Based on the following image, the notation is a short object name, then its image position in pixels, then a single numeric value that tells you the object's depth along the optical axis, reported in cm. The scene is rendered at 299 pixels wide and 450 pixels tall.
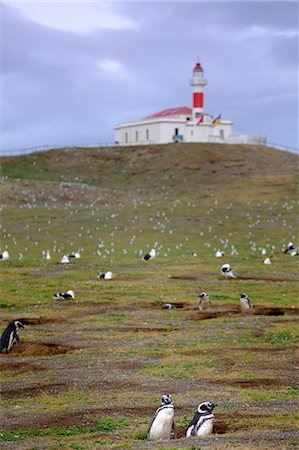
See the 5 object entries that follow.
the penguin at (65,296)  3090
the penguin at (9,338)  2177
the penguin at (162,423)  1386
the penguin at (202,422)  1382
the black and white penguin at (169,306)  2891
